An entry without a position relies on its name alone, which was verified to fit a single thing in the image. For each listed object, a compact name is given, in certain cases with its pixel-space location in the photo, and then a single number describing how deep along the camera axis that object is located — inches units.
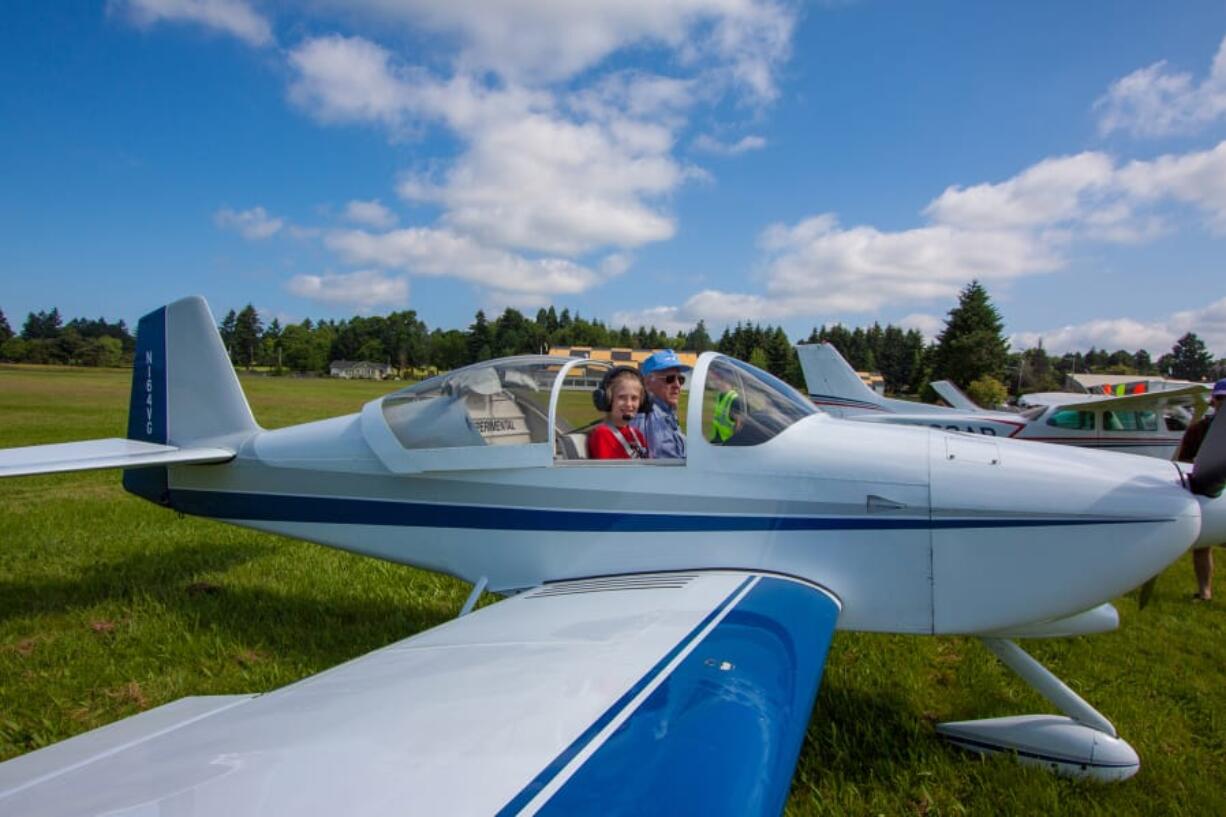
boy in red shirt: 120.8
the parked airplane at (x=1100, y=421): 436.5
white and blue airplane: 49.1
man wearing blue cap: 128.9
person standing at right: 205.2
